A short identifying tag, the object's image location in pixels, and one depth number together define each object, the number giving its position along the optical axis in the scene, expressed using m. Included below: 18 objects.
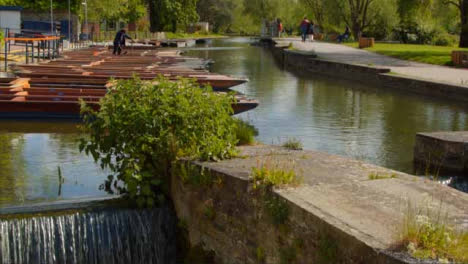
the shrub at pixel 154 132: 7.42
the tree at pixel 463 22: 33.62
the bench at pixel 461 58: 26.78
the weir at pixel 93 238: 6.95
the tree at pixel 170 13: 74.94
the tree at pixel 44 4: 43.50
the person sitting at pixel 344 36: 59.83
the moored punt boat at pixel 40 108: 14.79
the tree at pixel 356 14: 54.93
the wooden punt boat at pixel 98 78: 18.78
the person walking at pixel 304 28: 51.10
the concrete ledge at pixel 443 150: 10.09
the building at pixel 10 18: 27.98
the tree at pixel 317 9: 71.06
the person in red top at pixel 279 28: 70.72
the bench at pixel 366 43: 43.38
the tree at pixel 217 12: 111.56
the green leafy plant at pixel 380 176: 6.64
